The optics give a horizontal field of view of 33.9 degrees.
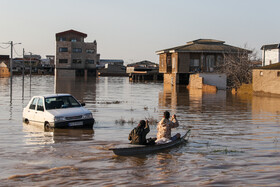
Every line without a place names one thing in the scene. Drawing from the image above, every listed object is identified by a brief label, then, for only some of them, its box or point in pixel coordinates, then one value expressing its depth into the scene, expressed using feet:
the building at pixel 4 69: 480.64
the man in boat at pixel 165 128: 49.01
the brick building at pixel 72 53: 378.73
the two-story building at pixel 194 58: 223.10
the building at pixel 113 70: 504.84
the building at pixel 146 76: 358.02
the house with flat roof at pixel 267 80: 136.77
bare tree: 177.49
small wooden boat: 44.24
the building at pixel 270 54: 198.49
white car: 62.54
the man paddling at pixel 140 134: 46.32
